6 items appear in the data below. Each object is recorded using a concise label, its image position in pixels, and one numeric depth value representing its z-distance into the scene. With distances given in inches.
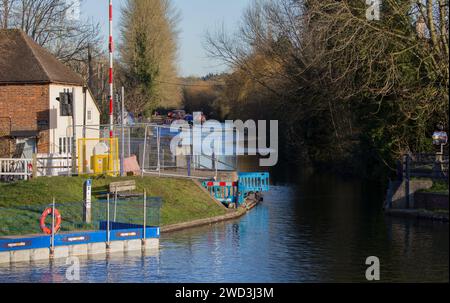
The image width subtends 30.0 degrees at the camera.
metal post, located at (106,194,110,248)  1080.2
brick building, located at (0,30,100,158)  1710.1
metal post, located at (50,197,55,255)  1023.6
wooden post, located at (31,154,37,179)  1456.7
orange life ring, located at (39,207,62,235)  1045.2
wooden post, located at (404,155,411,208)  1557.6
